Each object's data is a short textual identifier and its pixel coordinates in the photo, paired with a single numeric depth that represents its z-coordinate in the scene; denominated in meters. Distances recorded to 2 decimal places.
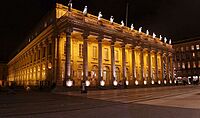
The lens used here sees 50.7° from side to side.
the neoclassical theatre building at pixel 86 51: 40.16
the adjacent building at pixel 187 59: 93.12
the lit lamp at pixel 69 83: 35.68
